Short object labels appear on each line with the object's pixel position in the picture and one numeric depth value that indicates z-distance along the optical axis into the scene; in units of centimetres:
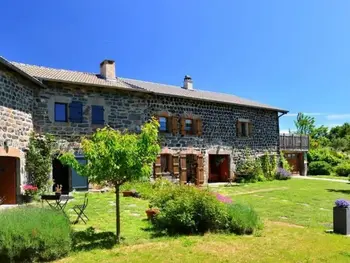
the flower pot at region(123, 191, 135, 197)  1441
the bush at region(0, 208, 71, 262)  607
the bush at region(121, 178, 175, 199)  1435
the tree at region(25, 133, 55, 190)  1448
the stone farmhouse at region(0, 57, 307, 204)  1348
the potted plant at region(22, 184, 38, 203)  1316
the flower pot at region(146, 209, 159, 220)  922
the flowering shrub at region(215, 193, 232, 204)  917
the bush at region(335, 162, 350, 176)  2760
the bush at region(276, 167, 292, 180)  2361
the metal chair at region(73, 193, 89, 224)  909
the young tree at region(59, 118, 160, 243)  724
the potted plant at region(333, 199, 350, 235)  839
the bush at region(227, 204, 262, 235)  837
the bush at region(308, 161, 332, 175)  2926
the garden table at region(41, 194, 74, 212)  958
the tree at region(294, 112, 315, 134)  5631
